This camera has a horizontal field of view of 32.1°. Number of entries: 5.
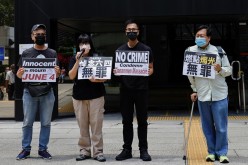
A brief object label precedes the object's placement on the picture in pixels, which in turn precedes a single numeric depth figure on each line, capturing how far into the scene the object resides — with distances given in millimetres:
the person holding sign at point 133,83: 6711
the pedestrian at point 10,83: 19250
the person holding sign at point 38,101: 6934
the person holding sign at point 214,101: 6508
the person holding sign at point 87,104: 6715
